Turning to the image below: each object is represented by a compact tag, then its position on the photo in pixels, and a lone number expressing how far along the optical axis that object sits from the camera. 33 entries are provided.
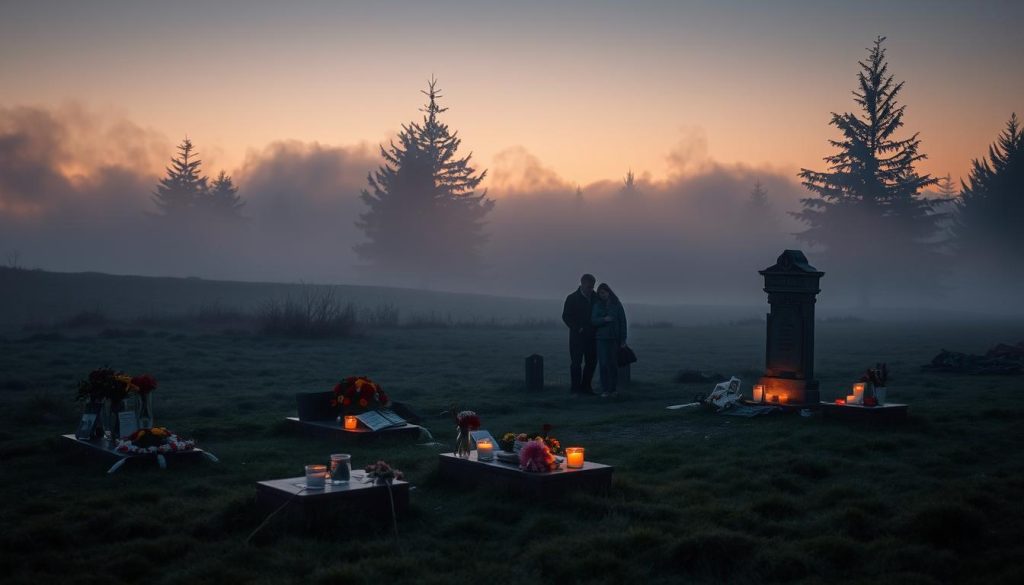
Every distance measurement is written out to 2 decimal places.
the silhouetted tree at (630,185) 118.75
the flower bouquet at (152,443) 11.45
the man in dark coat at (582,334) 20.56
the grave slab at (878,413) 14.69
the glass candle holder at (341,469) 8.95
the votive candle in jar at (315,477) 8.66
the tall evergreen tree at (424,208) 76.81
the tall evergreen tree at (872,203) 72.38
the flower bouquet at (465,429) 10.56
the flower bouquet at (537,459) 9.68
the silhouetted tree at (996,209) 87.19
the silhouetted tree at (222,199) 93.69
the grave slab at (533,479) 9.48
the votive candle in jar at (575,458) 9.88
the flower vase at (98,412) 12.44
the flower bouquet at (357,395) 14.21
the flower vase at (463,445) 10.72
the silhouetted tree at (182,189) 91.69
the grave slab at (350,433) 13.53
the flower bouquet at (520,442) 10.26
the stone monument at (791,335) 16.84
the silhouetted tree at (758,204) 116.25
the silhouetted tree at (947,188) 114.01
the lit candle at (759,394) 17.03
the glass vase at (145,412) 12.47
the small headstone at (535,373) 20.38
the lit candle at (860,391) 15.06
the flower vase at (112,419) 12.27
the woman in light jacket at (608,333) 20.30
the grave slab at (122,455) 11.33
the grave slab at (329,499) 8.38
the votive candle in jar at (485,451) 10.37
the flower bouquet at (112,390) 12.23
